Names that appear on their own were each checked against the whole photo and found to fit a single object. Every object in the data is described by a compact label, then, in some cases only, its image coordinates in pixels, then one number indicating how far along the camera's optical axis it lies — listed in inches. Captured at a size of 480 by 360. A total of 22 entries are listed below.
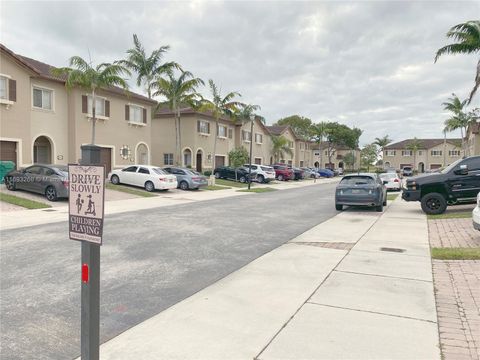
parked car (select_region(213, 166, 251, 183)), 1386.6
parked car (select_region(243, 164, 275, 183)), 1429.6
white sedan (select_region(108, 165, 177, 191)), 902.4
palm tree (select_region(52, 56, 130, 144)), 857.5
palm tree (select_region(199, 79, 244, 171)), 1278.3
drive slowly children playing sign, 107.0
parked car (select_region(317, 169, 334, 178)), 2351.4
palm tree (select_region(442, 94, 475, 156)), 1838.8
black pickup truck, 518.0
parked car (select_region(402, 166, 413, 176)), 2981.8
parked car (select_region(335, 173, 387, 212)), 568.4
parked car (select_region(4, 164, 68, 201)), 653.3
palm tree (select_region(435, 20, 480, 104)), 775.7
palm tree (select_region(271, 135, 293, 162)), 2171.5
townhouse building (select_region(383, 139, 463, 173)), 3432.6
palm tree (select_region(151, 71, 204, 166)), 1221.7
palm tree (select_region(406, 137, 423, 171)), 3506.4
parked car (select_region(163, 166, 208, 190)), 1012.5
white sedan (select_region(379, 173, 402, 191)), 1085.1
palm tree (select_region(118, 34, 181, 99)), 1333.7
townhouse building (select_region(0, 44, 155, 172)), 802.8
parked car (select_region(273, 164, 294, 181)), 1669.5
